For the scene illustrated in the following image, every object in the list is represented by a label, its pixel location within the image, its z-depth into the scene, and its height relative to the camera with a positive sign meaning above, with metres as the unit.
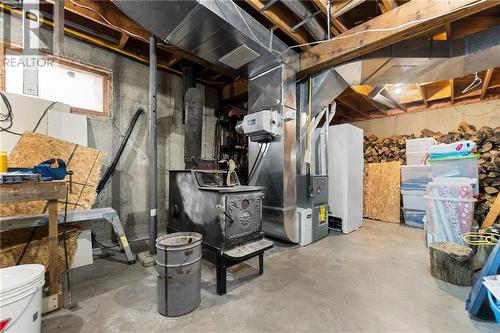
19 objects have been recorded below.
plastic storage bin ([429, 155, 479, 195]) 2.87 +0.00
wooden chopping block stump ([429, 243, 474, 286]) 2.03 -0.95
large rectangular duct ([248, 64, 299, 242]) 2.99 +0.11
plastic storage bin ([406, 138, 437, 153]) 4.39 +0.49
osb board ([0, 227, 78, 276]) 2.02 -0.81
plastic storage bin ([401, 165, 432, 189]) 4.20 -0.18
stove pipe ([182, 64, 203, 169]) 3.04 +0.63
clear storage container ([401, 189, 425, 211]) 4.19 -0.65
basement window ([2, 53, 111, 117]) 2.51 +1.12
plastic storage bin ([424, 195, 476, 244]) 2.62 -0.66
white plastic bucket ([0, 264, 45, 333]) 1.15 -0.75
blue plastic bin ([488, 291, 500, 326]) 1.32 -0.87
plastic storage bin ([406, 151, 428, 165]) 4.45 +0.20
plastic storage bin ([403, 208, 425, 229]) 4.16 -1.01
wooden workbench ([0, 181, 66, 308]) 1.42 -0.21
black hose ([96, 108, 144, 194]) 3.01 +0.18
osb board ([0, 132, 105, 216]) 2.21 +0.06
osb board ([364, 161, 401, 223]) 4.55 -0.56
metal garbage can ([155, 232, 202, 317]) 1.63 -0.87
